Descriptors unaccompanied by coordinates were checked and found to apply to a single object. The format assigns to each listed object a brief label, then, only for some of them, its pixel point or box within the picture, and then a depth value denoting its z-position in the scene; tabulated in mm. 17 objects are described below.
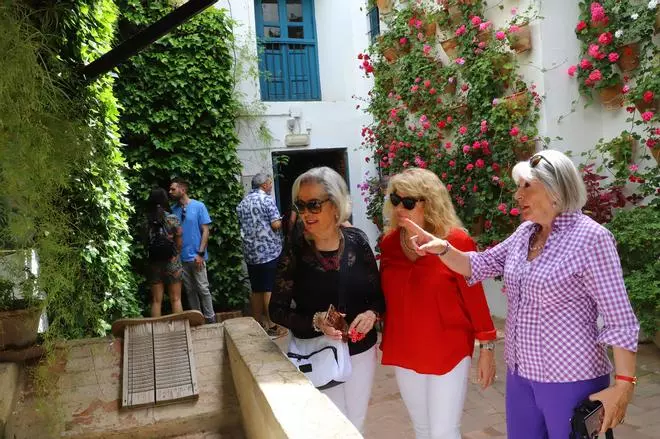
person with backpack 5582
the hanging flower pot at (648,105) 4363
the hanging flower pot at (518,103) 5172
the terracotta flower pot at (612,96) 4746
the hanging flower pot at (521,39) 5137
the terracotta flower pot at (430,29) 6406
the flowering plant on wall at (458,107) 5305
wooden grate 2914
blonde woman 2359
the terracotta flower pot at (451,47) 5957
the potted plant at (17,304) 2109
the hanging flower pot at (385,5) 7151
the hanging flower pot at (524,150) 5176
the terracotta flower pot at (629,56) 4516
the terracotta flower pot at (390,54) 7027
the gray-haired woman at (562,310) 1820
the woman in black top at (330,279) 2400
